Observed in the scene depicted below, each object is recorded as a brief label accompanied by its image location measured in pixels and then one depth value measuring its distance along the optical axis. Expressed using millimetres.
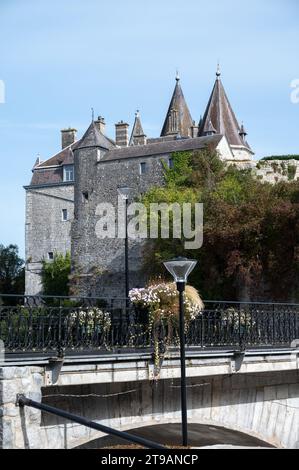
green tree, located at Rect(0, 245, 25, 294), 77812
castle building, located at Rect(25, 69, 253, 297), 52594
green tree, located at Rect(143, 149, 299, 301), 40156
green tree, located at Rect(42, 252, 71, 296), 63912
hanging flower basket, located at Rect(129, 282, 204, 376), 14453
